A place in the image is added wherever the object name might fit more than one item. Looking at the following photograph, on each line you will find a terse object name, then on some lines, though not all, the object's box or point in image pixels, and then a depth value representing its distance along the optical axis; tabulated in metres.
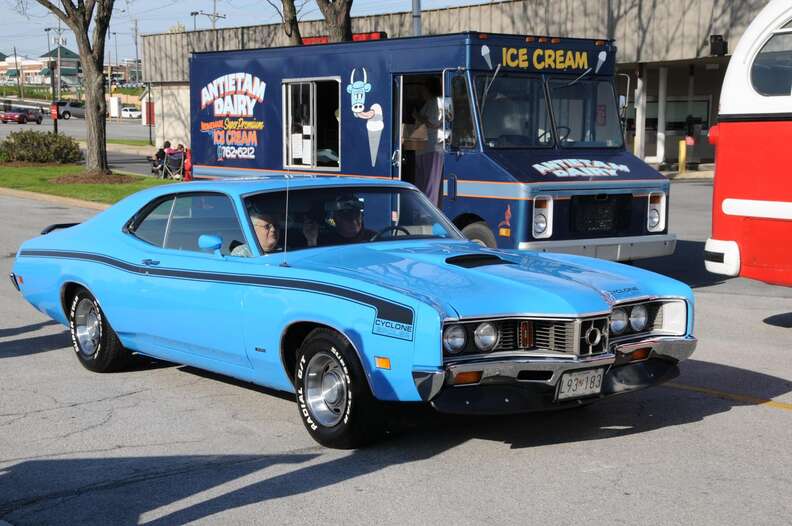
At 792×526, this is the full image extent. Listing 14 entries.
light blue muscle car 5.53
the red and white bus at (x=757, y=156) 9.33
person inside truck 13.11
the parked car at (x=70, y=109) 88.12
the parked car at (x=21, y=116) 75.94
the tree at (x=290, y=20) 24.62
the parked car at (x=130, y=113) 108.25
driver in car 6.80
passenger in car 6.67
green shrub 35.00
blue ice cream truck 11.88
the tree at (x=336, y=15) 22.39
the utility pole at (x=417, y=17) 24.62
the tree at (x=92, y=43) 28.30
